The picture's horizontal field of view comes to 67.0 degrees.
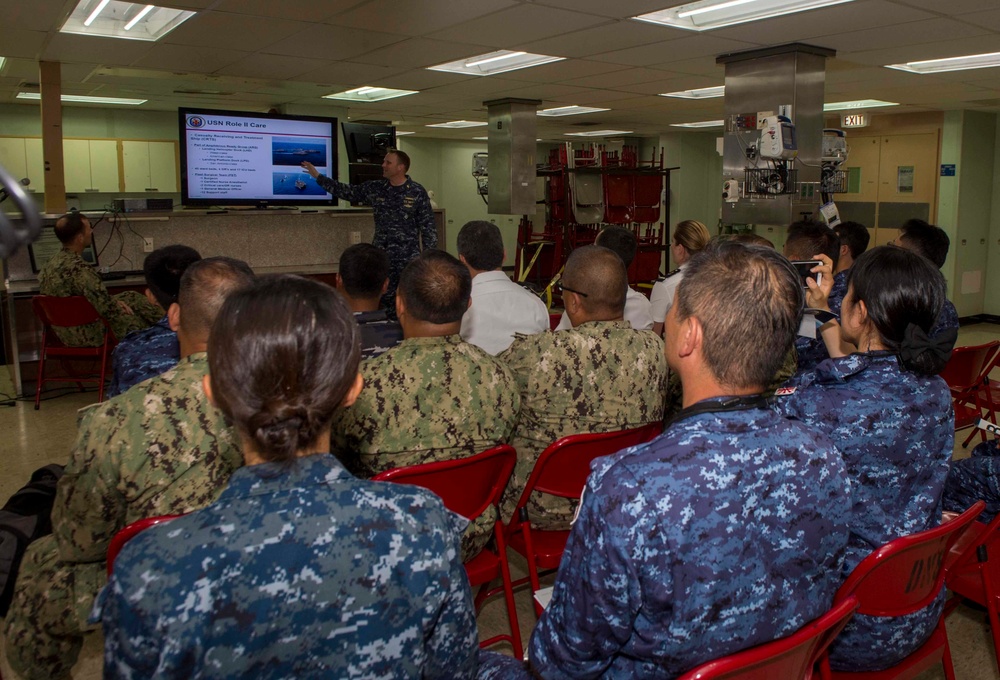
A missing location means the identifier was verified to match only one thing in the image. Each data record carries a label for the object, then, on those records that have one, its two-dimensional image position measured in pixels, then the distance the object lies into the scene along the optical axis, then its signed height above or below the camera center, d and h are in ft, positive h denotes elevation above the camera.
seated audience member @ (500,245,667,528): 7.43 -1.54
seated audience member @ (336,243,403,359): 10.28 -0.74
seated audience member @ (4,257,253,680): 5.13 -1.80
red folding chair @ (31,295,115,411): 15.67 -1.96
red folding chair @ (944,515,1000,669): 6.20 -2.97
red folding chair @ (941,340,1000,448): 11.69 -2.22
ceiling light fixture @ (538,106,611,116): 30.07 +4.86
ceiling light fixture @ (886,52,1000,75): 18.85 +4.31
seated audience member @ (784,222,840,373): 12.48 -0.15
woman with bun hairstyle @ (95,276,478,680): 2.89 -1.28
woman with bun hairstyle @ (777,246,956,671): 5.23 -1.37
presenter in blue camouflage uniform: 18.66 +0.38
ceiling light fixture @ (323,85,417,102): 25.88 +4.68
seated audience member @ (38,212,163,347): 16.19 -1.31
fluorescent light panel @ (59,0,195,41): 15.35 +4.42
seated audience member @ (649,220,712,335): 13.08 -0.22
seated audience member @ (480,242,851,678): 3.50 -1.36
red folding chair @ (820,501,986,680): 4.58 -2.23
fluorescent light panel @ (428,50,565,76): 19.30 +4.44
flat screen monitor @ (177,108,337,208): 19.56 +1.95
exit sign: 27.30 +4.10
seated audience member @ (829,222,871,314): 13.85 -0.19
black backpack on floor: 6.15 -2.50
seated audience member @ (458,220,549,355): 10.76 -1.17
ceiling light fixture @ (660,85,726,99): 24.89 +4.62
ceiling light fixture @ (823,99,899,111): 27.84 +4.80
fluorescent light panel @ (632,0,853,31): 14.06 +4.18
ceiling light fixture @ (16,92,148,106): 27.56 +4.90
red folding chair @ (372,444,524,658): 5.79 -2.12
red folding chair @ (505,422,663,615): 6.81 -2.26
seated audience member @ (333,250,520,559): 6.36 -1.47
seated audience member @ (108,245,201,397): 8.63 -1.35
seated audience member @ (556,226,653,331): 12.77 -1.09
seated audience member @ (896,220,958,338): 12.86 -0.13
